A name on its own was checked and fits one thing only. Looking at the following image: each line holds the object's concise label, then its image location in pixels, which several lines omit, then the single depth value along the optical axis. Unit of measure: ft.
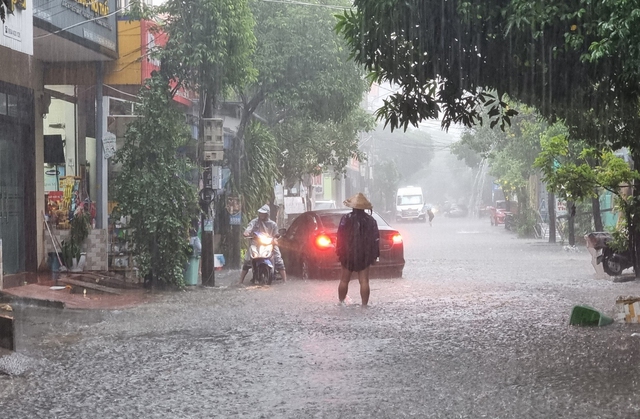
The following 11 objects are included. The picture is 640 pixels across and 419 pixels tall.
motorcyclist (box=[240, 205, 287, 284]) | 63.46
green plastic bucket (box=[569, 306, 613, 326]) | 38.47
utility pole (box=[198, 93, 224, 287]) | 62.68
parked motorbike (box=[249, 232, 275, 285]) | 63.10
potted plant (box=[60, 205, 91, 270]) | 59.31
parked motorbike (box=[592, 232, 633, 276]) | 60.44
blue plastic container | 61.67
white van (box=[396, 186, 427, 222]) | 249.55
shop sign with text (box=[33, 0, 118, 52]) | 54.39
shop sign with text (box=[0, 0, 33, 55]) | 45.27
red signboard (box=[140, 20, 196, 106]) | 65.77
